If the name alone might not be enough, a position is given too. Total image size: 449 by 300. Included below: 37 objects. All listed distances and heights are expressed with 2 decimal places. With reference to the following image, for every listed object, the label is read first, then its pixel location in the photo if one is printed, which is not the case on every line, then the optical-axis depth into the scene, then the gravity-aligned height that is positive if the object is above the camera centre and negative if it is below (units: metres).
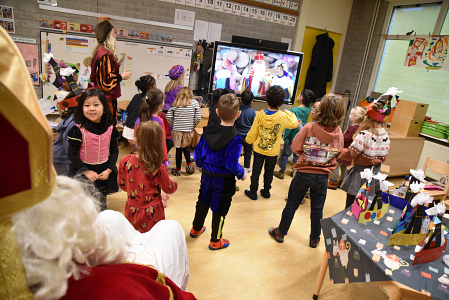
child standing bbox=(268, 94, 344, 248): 2.12 -0.54
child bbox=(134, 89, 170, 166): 2.60 -0.39
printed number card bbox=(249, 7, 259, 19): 5.14 +1.10
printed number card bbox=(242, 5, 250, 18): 5.07 +1.10
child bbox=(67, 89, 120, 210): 1.95 -0.62
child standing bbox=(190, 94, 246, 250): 2.04 -0.66
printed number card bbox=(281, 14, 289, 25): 5.40 +1.11
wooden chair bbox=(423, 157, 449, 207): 2.64 -0.65
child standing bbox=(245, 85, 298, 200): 2.96 -0.56
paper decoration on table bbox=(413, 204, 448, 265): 1.38 -0.69
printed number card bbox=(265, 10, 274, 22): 5.27 +1.10
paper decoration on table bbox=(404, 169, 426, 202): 1.66 -0.47
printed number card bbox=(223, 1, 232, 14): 4.90 +1.08
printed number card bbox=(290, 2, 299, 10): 5.39 +1.38
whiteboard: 3.99 +0.02
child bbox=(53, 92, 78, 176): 2.23 -0.65
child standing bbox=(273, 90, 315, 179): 3.62 -0.52
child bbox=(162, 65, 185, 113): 3.68 -0.31
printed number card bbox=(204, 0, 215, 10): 4.77 +1.06
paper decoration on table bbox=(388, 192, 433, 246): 1.42 -0.65
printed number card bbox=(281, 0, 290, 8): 5.30 +1.38
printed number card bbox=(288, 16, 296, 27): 5.47 +1.11
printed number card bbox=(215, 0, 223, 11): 4.84 +1.08
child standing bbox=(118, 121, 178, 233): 1.76 -0.75
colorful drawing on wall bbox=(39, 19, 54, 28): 3.84 +0.32
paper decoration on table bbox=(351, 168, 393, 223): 1.70 -0.67
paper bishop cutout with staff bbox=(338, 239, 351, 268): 1.57 -0.90
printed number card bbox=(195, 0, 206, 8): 4.70 +1.04
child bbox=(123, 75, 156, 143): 3.12 -0.50
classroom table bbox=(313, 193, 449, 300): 1.29 -0.81
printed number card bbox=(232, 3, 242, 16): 4.98 +1.09
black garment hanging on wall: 5.75 +0.36
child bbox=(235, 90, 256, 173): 3.48 -0.51
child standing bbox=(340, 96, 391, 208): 2.38 -0.42
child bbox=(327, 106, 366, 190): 3.34 -0.42
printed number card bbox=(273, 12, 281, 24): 5.34 +1.11
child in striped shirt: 3.33 -0.59
